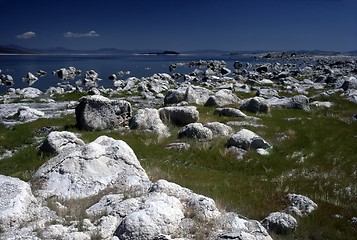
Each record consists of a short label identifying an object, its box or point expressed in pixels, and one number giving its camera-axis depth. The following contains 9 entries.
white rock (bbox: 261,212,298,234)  13.39
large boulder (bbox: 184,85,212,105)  45.15
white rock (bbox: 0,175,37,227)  11.41
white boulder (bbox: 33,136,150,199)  15.09
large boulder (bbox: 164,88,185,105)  45.22
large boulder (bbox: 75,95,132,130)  30.84
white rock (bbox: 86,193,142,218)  11.98
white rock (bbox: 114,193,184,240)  10.37
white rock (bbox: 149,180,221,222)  11.95
